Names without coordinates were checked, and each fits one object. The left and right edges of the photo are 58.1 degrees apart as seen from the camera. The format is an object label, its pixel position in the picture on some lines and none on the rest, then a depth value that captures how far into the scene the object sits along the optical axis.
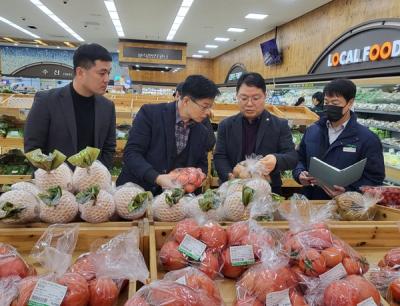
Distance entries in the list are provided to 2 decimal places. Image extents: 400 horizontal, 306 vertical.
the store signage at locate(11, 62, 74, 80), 18.73
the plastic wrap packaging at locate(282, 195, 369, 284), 1.09
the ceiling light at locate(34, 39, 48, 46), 17.11
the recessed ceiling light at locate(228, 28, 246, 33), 11.85
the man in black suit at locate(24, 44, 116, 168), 2.38
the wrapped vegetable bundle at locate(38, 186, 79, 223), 1.34
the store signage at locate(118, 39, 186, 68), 15.05
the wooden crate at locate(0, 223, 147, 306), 1.33
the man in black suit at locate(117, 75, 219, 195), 2.30
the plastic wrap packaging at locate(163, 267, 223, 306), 0.95
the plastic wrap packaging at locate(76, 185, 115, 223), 1.37
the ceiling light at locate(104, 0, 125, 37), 9.12
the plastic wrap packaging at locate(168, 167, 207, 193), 1.67
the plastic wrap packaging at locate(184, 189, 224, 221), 1.45
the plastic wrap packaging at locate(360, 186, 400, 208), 1.96
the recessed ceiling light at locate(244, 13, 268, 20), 9.77
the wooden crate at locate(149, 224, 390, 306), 1.15
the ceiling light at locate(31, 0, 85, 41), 9.55
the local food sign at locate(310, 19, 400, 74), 5.63
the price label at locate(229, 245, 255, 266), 1.18
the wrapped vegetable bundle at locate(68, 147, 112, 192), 1.40
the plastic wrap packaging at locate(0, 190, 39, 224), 1.31
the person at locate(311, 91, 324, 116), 5.95
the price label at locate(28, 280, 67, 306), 0.86
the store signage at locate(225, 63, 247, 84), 15.40
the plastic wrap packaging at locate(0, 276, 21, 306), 0.88
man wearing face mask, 2.62
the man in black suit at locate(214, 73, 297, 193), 2.48
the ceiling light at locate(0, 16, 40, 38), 12.25
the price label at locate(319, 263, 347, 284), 1.05
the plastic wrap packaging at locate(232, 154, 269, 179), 1.90
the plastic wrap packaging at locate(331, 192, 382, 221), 1.74
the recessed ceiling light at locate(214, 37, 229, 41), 13.77
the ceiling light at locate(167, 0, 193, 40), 8.84
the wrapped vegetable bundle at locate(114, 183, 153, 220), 1.48
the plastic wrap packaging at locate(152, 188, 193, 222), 1.49
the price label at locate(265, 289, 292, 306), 0.98
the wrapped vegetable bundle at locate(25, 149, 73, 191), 1.37
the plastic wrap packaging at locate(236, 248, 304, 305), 1.00
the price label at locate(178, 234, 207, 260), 1.19
